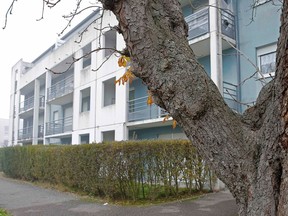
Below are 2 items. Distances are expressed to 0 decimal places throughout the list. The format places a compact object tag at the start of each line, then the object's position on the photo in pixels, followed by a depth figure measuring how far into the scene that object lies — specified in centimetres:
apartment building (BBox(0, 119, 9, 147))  8681
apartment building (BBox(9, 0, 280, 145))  1259
